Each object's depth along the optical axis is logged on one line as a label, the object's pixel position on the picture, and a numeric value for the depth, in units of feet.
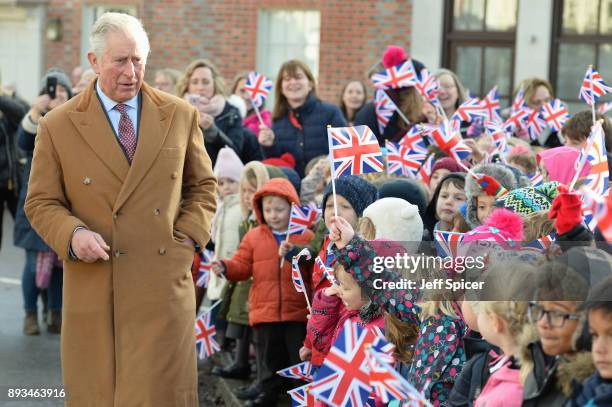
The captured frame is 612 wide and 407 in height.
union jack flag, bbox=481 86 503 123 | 31.81
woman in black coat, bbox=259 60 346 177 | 29.78
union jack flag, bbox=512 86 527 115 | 32.66
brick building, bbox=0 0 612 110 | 53.31
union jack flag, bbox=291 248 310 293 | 19.88
